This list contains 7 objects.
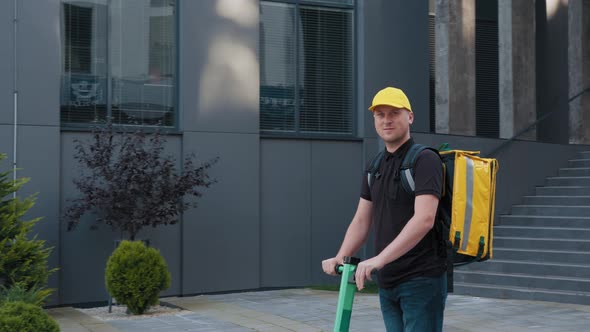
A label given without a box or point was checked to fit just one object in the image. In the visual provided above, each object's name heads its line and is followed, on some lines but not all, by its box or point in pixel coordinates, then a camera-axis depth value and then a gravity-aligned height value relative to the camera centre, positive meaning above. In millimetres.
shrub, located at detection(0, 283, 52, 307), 8453 -1275
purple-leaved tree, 10867 -147
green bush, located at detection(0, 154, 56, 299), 9820 -924
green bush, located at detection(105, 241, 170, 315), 10398 -1289
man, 4070 -276
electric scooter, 3934 -581
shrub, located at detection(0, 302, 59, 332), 6207 -1102
